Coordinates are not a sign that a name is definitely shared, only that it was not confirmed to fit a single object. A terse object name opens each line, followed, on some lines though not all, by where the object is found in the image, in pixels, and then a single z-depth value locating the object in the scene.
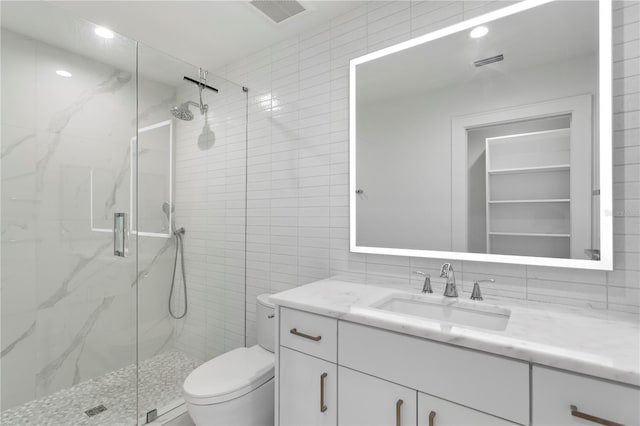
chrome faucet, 1.36
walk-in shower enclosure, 1.65
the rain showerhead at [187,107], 2.03
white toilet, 1.42
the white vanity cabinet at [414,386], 0.78
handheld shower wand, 2.03
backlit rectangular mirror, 1.20
